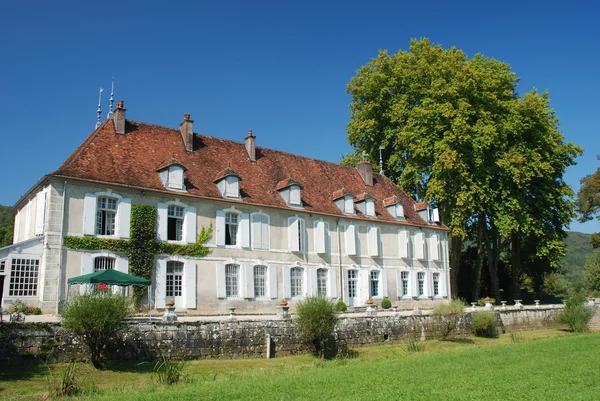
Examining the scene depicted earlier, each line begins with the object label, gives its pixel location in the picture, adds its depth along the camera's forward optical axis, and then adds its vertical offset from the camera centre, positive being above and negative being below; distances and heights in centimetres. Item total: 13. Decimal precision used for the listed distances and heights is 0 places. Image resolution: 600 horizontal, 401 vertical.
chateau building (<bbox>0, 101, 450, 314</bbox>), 1930 +313
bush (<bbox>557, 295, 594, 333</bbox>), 2661 -107
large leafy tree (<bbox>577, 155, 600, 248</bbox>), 3756 +625
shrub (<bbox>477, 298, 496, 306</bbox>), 3149 -35
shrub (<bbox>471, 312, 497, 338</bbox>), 2414 -119
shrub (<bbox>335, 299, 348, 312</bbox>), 2371 -35
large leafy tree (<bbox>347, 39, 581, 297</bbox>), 3034 +853
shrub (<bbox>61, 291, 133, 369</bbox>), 1402 -42
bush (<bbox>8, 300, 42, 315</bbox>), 1743 -17
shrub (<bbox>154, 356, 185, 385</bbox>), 1298 -170
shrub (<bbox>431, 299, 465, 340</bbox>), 2292 -90
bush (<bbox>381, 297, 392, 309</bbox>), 2709 -32
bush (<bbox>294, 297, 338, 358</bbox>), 1770 -72
